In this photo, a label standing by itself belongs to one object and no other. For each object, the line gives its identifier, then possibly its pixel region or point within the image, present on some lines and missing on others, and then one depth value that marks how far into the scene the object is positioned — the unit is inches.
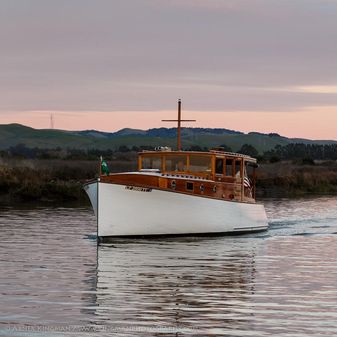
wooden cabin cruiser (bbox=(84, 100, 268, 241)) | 1332.4
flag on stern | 1560.0
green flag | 1344.7
